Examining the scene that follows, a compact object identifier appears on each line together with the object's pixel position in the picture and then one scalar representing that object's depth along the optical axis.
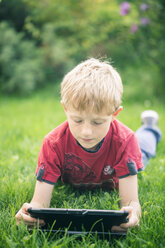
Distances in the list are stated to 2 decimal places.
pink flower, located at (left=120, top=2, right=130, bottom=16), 5.77
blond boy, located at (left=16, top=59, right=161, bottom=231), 1.70
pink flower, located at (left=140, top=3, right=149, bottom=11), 5.49
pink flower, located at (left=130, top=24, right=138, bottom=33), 5.91
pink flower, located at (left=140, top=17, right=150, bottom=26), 5.68
